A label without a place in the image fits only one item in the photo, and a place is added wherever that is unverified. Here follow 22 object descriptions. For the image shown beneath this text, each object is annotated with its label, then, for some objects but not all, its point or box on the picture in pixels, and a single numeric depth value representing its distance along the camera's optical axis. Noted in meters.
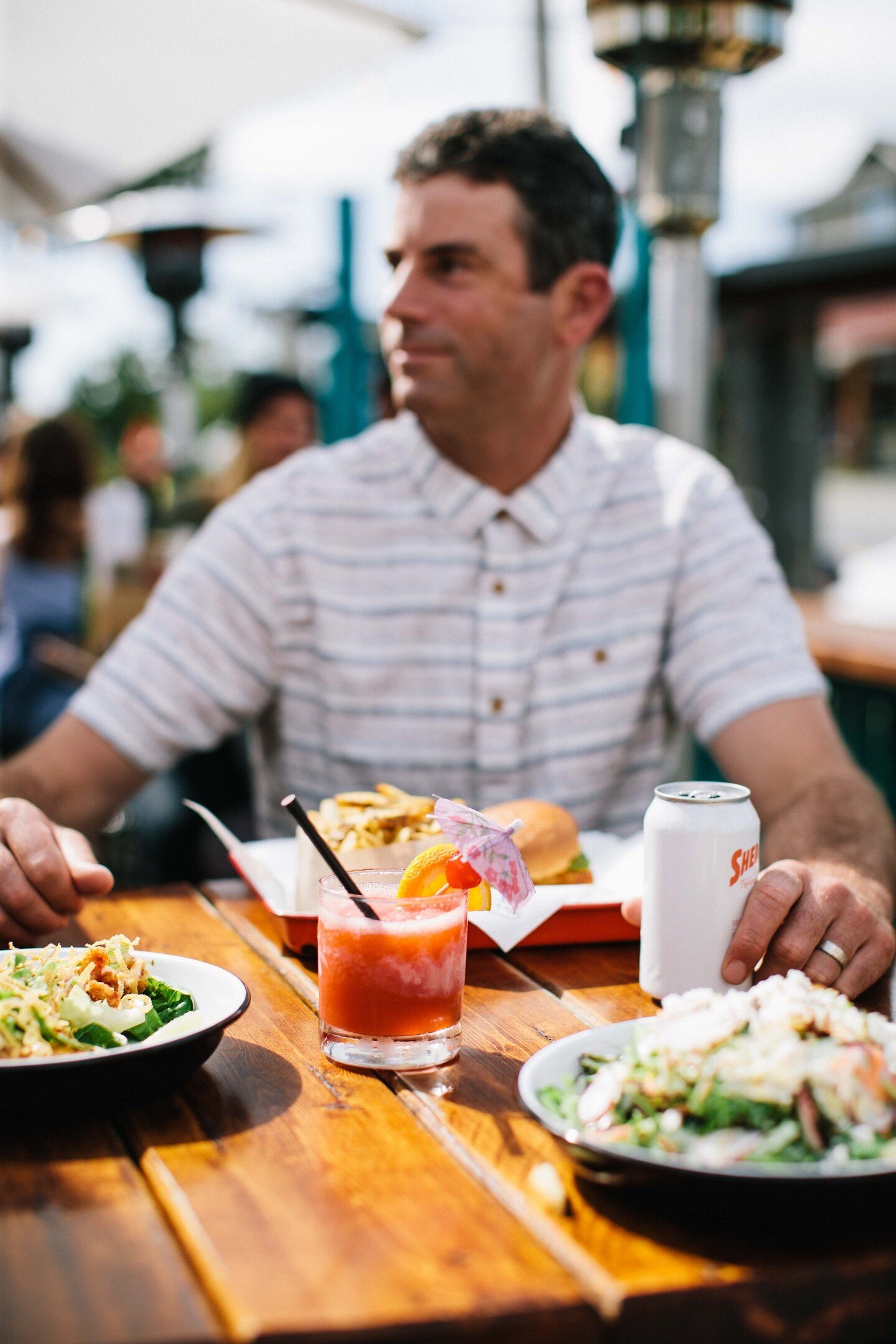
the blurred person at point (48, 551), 4.63
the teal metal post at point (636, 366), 3.65
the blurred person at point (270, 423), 4.82
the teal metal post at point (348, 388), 4.26
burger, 1.62
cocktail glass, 1.14
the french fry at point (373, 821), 1.55
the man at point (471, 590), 2.18
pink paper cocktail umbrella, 1.16
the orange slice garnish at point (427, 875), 1.22
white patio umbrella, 3.64
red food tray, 1.55
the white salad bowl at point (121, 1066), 0.99
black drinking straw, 1.18
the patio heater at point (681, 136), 2.24
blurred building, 4.80
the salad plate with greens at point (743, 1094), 0.87
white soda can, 1.23
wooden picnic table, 0.76
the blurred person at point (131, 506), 7.33
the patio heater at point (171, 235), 5.04
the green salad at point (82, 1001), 1.05
